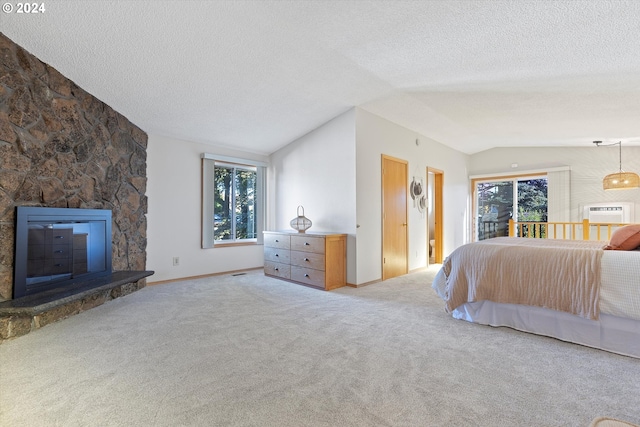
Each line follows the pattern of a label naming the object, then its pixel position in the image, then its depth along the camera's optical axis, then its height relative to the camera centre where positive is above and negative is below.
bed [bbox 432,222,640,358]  2.16 -0.59
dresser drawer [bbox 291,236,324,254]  4.10 -0.37
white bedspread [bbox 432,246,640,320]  2.10 -0.48
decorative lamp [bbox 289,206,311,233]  4.61 -0.10
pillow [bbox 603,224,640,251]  2.42 -0.19
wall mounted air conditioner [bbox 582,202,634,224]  5.47 +0.05
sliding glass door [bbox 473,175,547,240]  6.57 +0.30
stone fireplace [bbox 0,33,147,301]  2.49 +0.65
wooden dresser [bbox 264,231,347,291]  4.08 -0.58
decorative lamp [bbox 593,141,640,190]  4.42 +0.49
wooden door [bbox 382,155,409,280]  4.78 -0.01
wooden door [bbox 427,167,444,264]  6.38 +0.09
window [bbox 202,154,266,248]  4.95 +0.30
